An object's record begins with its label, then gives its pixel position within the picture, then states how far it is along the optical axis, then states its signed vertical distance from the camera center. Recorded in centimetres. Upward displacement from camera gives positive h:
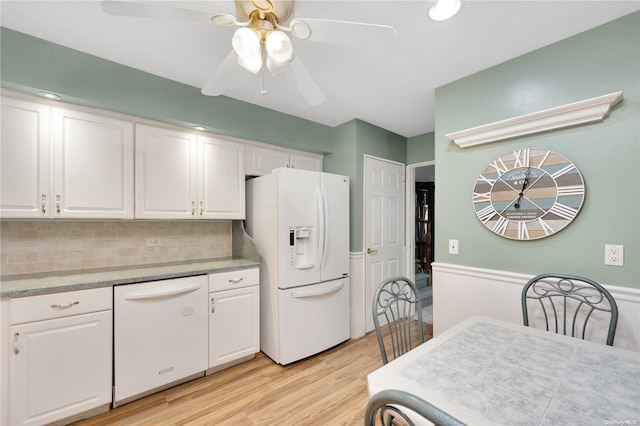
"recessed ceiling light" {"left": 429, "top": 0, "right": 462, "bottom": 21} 137 +109
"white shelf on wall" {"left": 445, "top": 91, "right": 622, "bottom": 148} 148 +59
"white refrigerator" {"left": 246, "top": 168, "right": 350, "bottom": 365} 239 -41
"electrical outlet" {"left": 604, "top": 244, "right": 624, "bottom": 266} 147 -23
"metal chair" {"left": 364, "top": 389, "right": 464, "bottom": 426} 47 -37
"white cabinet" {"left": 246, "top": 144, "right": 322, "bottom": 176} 274 +62
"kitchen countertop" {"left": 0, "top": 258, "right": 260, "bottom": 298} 160 -43
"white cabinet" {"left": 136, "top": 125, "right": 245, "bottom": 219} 214 +35
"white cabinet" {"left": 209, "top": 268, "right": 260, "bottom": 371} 222 -89
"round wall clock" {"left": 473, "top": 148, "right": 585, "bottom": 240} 162 +13
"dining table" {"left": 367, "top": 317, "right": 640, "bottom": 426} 79 -60
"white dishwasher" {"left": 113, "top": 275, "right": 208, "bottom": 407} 183 -88
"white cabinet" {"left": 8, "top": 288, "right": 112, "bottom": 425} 153 -86
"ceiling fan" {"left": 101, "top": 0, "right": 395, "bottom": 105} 102 +77
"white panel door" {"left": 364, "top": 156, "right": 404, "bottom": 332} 314 -11
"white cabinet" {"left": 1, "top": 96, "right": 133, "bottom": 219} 168 +37
